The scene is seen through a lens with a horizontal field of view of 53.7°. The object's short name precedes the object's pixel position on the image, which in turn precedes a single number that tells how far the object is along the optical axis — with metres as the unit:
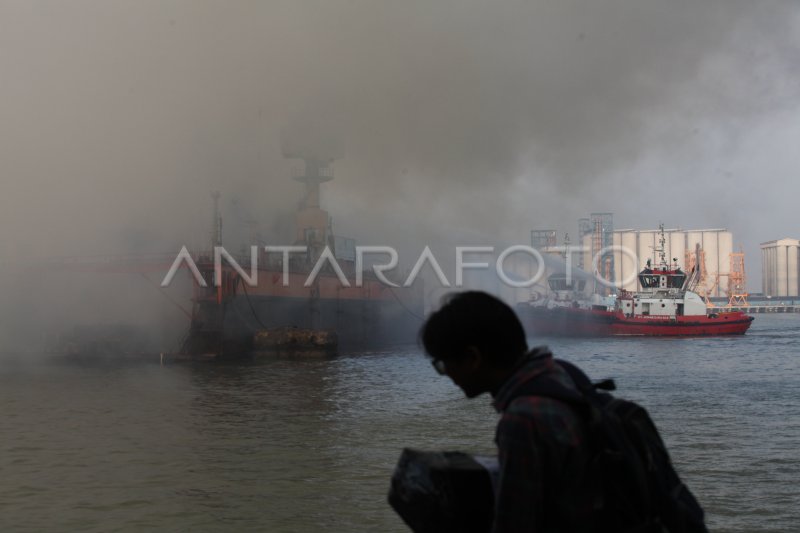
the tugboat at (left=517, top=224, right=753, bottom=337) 63.62
